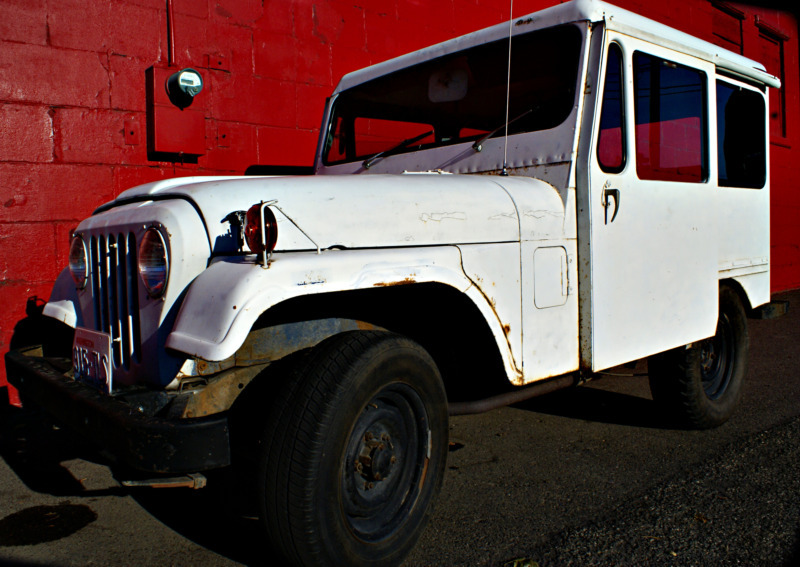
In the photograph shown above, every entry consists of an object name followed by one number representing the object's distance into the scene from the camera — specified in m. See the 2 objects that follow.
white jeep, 1.88
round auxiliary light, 1.81
